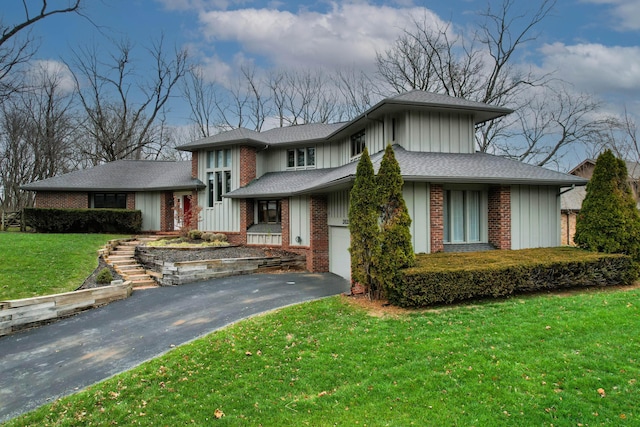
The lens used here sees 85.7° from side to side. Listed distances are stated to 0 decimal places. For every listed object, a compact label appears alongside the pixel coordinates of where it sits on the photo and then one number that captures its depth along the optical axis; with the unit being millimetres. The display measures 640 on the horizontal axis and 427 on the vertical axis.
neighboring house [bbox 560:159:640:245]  19906
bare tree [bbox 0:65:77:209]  27142
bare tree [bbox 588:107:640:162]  17500
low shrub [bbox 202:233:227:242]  16075
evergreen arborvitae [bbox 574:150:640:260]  8758
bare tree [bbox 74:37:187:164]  30562
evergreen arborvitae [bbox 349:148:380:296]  7863
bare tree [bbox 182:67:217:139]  32750
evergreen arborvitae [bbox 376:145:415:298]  7465
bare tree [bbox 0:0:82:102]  11469
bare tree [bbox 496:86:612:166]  23031
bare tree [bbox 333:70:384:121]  28781
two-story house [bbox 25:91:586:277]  9930
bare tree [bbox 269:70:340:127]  31391
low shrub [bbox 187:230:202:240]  16250
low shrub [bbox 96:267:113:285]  10250
